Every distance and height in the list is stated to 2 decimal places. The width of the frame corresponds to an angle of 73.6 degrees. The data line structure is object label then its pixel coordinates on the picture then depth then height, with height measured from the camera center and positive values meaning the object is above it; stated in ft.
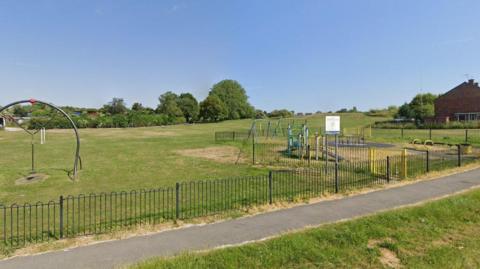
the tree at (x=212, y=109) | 299.79 +20.50
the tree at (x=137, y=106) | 422.82 +32.85
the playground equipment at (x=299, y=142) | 68.23 -2.57
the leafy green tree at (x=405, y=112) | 254.27 +14.66
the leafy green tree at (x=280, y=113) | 305.04 +16.41
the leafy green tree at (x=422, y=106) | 234.17 +18.29
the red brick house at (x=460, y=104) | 188.24 +15.79
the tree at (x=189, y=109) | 340.59 +22.83
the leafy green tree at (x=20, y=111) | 212.43 +13.72
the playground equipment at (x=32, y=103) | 37.10 +2.89
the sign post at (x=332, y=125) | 41.04 +0.63
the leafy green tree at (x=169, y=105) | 327.47 +26.95
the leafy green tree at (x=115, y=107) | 408.87 +30.48
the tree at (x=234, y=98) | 345.92 +35.55
